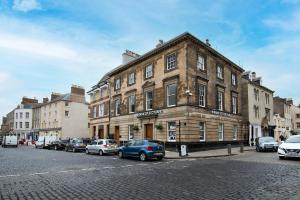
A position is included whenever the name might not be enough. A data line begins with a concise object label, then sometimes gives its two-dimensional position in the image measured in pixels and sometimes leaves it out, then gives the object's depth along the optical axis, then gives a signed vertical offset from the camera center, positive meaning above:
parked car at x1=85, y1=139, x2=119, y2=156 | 17.94 -2.46
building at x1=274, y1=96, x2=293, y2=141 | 37.27 +0.76
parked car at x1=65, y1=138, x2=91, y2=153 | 22.63 -2.79
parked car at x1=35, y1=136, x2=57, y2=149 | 30.15 -3.43
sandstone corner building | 18.66 +2.53
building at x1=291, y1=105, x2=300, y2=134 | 56.33 +1.16
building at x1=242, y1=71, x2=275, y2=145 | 27.06 +2.03
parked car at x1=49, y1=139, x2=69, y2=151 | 26.45 -3.39
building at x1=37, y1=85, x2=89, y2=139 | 41.00 +0.83
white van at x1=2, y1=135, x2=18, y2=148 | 35.02 -3.85
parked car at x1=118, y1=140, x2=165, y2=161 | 13.57 -2.04
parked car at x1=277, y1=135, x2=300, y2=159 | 11.89 -1.65
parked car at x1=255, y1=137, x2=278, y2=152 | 18.75 -2.21
